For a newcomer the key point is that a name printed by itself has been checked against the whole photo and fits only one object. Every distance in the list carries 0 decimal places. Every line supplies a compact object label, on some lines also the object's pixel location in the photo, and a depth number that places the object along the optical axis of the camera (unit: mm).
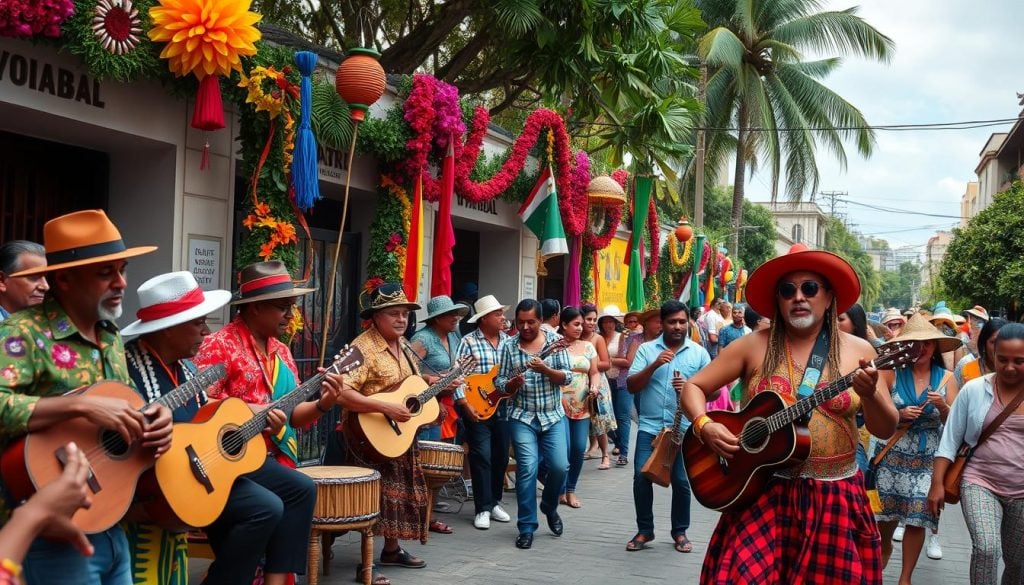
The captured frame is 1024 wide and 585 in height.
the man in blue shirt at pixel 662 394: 7340
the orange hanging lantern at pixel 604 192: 13891
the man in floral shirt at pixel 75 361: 3053
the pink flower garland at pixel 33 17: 5609
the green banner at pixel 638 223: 14680
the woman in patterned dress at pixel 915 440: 6328
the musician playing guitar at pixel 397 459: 6281
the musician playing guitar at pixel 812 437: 4055
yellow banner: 18875
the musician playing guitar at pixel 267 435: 4406
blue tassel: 7652
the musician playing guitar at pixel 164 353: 4004
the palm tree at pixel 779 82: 27781
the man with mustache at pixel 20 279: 5031
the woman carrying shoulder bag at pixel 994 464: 4930
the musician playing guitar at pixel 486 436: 8148
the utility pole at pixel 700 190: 27320
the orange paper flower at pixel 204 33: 6449
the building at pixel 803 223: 97438
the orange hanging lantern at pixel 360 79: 8250
